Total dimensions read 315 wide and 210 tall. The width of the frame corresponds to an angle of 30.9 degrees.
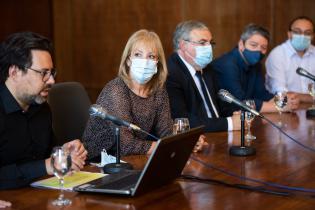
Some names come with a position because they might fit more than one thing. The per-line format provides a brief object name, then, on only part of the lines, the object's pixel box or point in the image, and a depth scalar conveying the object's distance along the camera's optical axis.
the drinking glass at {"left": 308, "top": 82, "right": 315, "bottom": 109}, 4.14
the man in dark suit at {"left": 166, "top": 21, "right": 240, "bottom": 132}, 3.74
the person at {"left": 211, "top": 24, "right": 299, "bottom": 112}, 4.46
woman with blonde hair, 2.94
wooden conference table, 1.95
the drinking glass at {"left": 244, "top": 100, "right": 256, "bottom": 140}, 3.12
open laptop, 1.96
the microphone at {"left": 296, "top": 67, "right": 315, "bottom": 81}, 3.92
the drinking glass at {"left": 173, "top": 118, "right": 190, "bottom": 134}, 2.73
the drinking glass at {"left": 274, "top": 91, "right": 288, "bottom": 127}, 3.68
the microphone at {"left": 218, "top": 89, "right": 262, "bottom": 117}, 2.71
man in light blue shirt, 5.07
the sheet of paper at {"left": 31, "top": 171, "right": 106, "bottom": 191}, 2.16
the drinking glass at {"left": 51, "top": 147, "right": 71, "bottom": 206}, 1.96
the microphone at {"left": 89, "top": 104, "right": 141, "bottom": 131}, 2.31
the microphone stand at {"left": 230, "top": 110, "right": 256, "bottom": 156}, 2.73
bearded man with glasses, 2.46
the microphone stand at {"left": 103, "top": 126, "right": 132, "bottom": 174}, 2.34
